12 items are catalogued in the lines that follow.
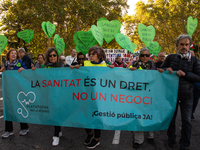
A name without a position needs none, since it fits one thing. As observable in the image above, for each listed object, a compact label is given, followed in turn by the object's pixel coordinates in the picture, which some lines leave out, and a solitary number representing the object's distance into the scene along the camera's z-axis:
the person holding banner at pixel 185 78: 2.72
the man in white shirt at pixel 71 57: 6.37
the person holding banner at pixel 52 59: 3.34
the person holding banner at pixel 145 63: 3.16
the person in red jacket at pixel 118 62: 8.03
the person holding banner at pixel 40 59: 5.95
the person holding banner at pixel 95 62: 2.98
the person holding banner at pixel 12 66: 3.37
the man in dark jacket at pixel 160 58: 5.44
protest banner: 2.78
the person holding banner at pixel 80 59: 4.36
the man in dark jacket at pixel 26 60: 5.18
